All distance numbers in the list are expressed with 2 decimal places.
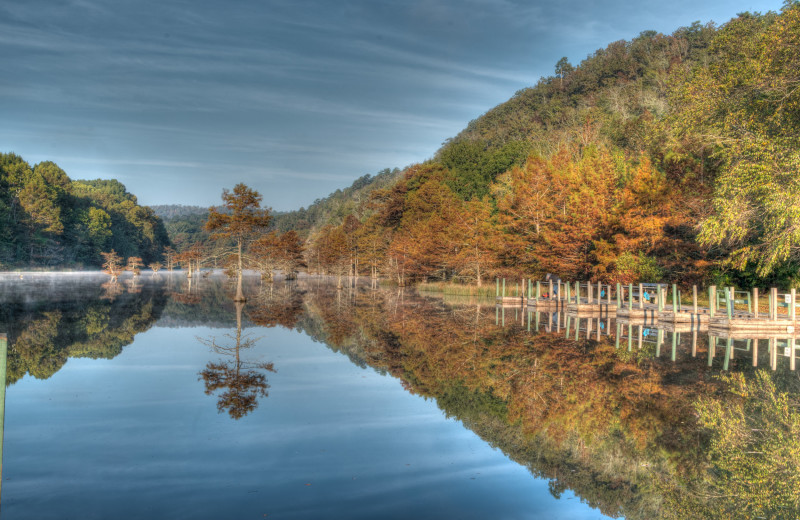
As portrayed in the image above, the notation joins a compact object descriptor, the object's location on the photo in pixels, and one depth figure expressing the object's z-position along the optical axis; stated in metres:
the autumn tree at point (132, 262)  91.81
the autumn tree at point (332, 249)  76.81
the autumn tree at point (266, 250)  41.47
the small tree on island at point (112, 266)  74.19
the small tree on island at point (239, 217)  36.50
